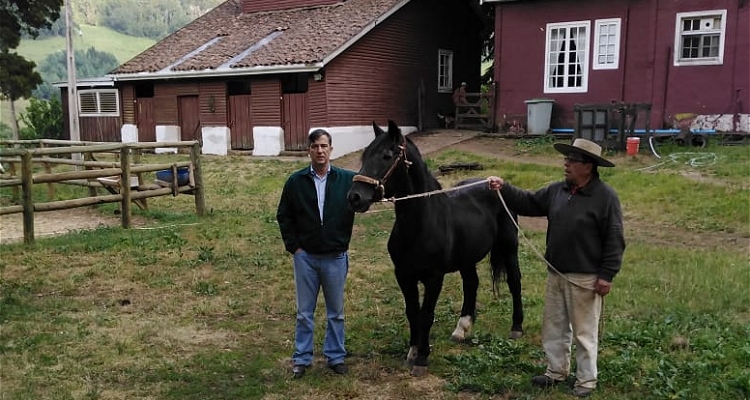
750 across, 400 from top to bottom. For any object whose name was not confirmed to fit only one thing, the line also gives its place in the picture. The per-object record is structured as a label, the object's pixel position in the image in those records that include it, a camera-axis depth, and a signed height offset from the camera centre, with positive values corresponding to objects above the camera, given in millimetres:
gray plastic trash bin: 17906 -68
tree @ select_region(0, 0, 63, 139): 27359 +3354
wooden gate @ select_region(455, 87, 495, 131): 19750 -53
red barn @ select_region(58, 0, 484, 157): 19391 +1276
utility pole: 19938 +1454
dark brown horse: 4211 -876
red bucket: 14383 -765
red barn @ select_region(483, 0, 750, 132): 15789 +1534
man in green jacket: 4426 -903
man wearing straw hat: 3904 -938
